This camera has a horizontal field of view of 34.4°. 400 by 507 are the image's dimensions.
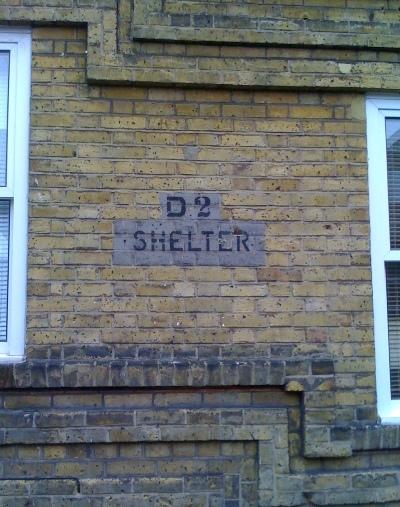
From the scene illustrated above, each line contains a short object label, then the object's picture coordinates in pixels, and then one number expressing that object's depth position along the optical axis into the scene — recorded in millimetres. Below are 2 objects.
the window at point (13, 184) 3865
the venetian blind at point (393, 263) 4102
